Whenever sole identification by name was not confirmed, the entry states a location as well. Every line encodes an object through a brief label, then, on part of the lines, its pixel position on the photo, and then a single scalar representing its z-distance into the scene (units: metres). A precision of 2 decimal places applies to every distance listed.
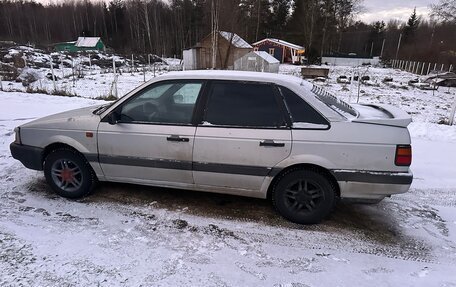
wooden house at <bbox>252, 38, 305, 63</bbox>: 46.03
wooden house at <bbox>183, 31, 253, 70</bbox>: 28.61
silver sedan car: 3.30
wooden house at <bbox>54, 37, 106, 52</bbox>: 51.19
